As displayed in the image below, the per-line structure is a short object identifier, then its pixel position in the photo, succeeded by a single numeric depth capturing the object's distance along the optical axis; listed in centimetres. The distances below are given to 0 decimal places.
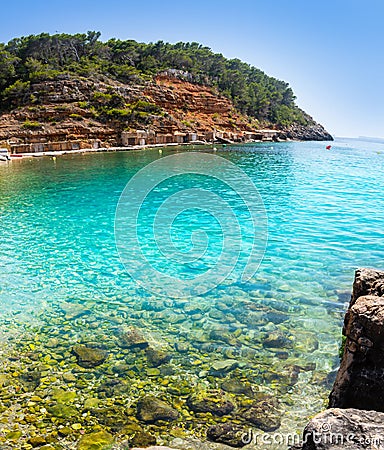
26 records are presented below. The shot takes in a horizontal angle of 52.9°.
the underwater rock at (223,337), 665
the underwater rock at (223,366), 582
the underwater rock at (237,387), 529
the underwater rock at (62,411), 482
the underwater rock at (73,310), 761
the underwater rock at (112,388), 528
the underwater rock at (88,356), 600
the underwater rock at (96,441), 431
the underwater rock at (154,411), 479
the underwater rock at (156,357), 602
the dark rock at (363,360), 345
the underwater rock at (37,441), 432
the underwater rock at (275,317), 727
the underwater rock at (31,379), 541
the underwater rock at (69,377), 556
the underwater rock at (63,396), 511
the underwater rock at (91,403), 499
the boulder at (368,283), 404
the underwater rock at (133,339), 656
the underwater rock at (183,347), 640
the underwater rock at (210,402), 494
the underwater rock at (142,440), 438
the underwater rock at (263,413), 466
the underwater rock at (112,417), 467
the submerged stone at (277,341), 645
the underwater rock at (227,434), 438
